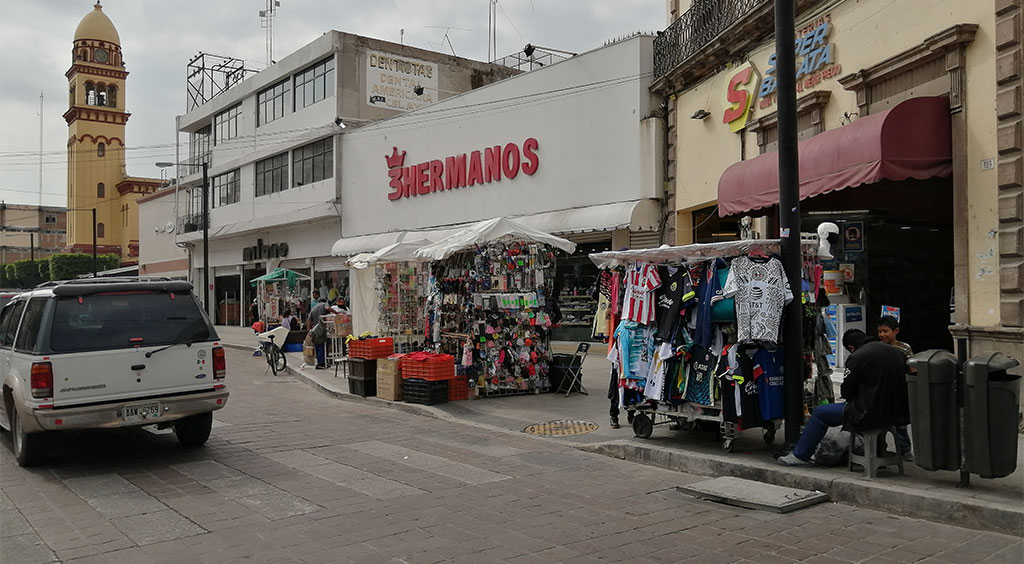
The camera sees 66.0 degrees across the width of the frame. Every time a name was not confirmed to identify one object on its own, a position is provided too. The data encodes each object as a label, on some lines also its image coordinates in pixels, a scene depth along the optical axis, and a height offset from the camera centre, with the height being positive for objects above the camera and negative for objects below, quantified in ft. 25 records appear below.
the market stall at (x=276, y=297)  91.76 -0.67
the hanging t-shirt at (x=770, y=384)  25.81 -3.19
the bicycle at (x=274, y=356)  61.31 -5.03
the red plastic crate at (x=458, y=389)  41.70 -5.29
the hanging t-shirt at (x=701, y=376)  26.89 -3.05
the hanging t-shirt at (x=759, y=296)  24.98 -0.29
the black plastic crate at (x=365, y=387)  45.01 -5.56
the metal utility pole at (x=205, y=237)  106.16 +7.63
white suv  25.63 -2.29
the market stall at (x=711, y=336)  25.48 -1.69
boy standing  24.07 -1.55
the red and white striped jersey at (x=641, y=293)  28.55 -0.18
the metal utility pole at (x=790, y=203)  25.18 +2.70
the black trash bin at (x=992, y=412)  19.07 -3.11
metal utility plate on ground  21.07 -5.79
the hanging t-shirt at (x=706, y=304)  26.58 -0.56
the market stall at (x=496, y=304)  42.50 -0.83
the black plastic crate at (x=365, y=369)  44.88 -4.48
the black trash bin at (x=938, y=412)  20.03 -3.23
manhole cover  33.01 -5.99
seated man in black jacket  21.90 -2.88
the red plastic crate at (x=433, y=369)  40.68 -4.09
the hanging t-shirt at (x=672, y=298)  27.43 -0.36
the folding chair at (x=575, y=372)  43.01 -4.56
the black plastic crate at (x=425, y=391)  40.63 -5.28
